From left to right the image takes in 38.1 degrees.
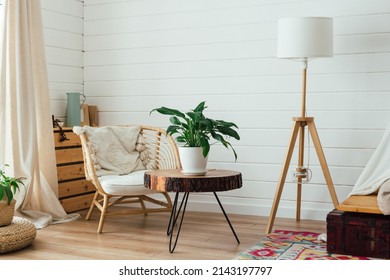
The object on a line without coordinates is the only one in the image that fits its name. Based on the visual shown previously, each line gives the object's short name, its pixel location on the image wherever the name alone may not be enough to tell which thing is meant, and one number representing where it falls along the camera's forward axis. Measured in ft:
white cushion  13.21
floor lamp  12.94
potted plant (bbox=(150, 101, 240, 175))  11.65
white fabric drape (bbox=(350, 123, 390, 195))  12.29
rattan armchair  13.34
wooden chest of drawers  15.71
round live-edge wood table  11.25
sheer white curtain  14.03
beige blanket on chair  14.49
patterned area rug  11.11
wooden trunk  10.79
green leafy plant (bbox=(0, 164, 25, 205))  11.82
